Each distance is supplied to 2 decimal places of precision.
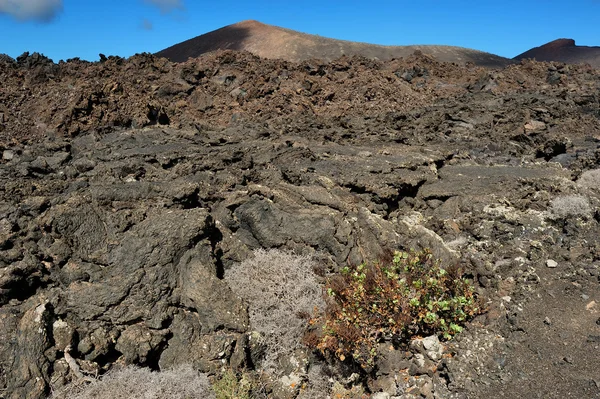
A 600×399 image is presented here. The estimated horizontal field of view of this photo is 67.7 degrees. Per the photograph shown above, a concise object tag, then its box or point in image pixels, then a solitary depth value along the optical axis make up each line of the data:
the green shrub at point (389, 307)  4.86
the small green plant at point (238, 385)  4.32
